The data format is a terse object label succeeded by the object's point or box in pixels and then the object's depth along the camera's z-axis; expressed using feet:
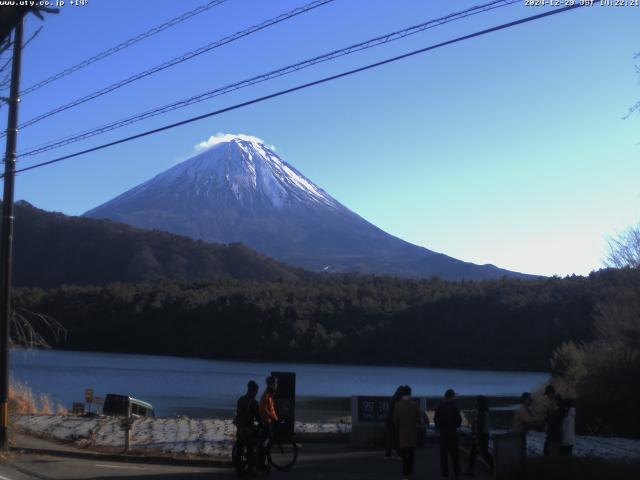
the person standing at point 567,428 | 42.24
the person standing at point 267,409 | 44.19
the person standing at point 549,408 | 42.86
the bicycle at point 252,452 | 42.86
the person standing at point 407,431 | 41.42
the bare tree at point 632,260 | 98.27
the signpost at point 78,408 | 77.79
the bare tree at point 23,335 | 64.80
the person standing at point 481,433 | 45.11
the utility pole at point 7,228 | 50.88
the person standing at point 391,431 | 52.27
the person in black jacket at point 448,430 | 42.65
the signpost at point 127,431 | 51.44
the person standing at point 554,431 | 42.37
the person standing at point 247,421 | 42.88
